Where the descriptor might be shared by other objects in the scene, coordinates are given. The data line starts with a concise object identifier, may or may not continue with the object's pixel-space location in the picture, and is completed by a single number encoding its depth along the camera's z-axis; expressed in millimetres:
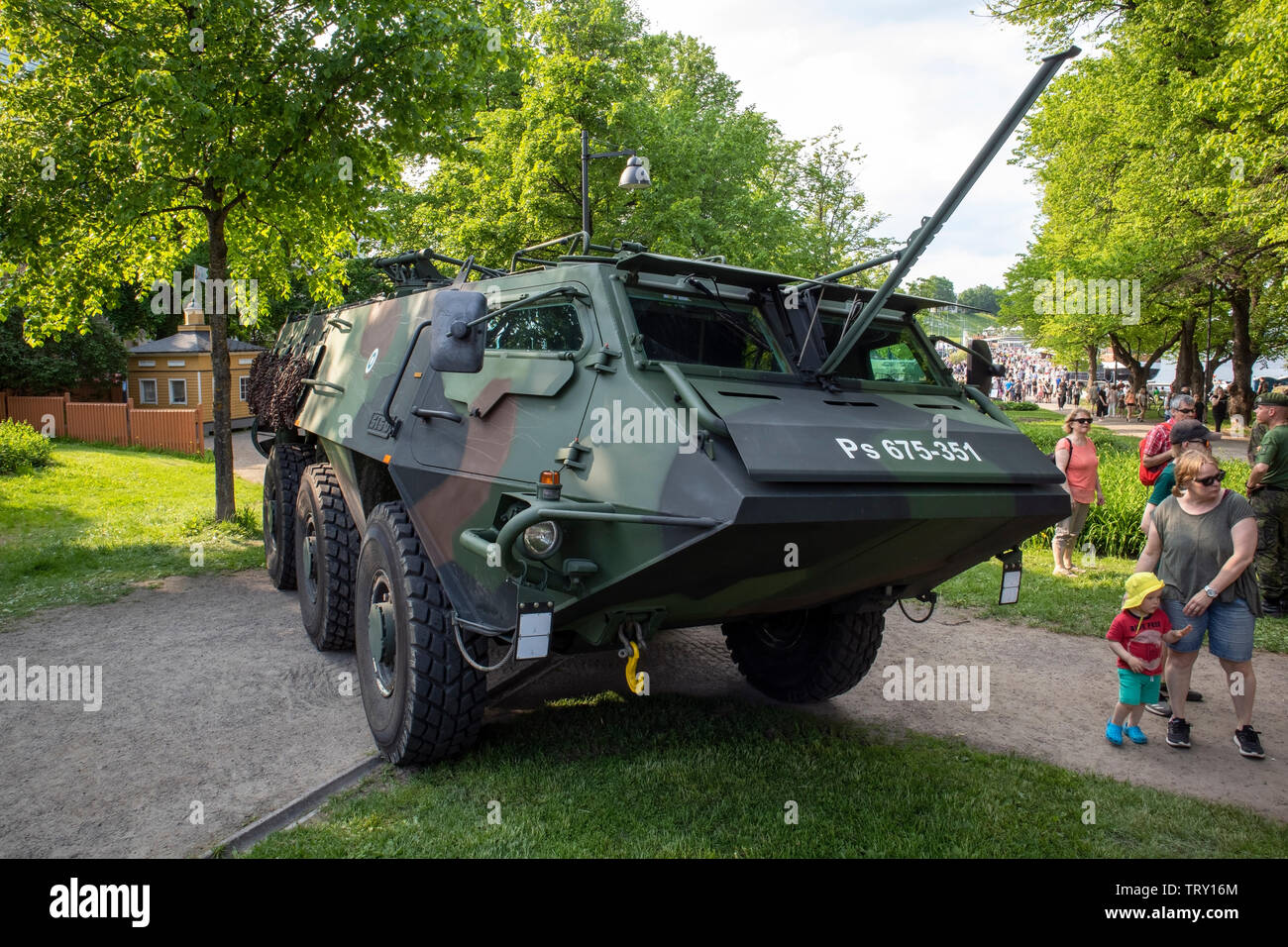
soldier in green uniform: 7051
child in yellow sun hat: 4727
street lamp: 11148
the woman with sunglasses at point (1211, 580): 4672
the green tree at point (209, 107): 8359
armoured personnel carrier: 3336
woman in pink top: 8383
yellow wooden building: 27250
